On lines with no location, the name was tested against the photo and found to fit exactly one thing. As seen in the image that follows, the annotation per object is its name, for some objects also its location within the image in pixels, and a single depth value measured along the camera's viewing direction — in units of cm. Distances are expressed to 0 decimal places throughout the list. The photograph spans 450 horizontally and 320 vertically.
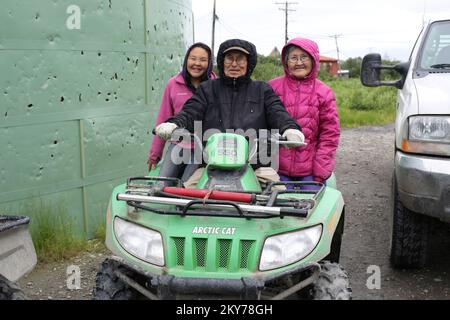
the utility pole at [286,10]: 5344
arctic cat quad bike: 284
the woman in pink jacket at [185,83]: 473
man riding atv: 388
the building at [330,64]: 8362
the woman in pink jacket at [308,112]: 427
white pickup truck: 390
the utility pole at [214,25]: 3916
